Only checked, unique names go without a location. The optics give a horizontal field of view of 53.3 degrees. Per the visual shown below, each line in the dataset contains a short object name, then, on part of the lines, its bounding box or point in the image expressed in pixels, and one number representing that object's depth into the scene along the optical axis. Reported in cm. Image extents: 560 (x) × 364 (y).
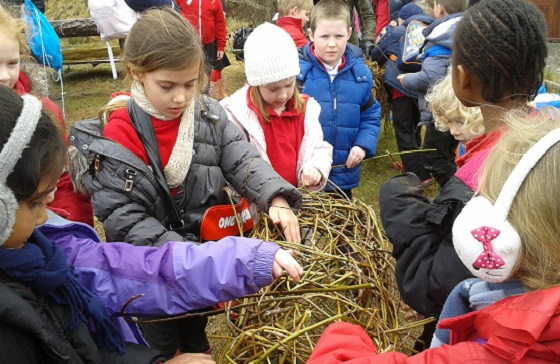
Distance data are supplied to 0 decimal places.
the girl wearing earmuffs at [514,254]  102
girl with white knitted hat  268
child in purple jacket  116
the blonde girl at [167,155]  192
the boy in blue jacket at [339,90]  341
